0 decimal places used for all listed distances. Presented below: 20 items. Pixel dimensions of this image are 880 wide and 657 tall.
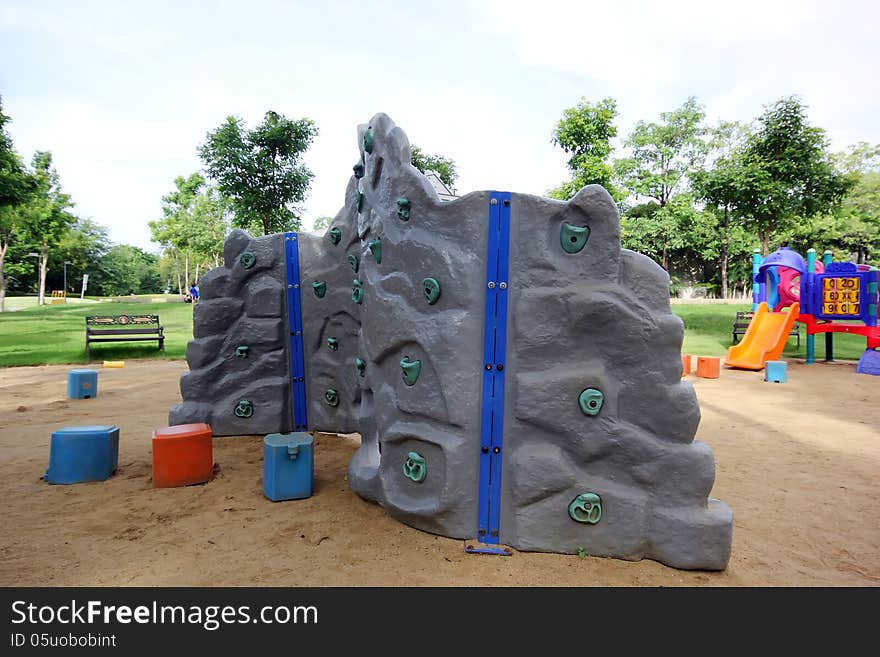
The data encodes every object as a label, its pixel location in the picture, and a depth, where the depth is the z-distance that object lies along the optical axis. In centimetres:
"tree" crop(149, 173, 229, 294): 3519
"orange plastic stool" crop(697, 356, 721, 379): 1088
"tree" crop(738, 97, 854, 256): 1695
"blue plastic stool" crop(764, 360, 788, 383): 1026
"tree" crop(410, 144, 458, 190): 2704
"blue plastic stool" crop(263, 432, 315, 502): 414
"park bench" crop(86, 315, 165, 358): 1302
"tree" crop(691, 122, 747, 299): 1738
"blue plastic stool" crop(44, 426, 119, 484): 448
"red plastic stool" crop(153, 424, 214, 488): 441
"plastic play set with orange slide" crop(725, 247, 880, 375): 1134
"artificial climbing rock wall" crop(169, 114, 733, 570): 303
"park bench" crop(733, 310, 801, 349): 1512
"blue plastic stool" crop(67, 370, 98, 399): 832
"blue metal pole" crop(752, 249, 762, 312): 1463
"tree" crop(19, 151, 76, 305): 2220
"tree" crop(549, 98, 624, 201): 2156
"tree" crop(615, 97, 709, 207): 3169
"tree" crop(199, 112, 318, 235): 1758
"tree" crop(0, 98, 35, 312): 1431
